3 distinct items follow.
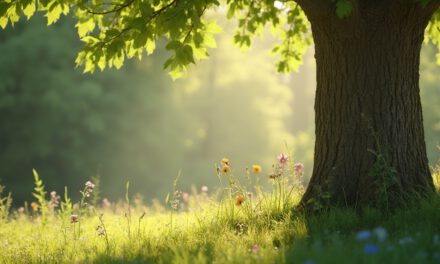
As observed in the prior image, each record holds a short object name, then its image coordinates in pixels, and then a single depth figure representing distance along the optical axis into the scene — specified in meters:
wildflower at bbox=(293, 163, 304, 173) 11.95
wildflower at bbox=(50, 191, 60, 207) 14.72
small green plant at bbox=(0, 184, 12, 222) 13.17
